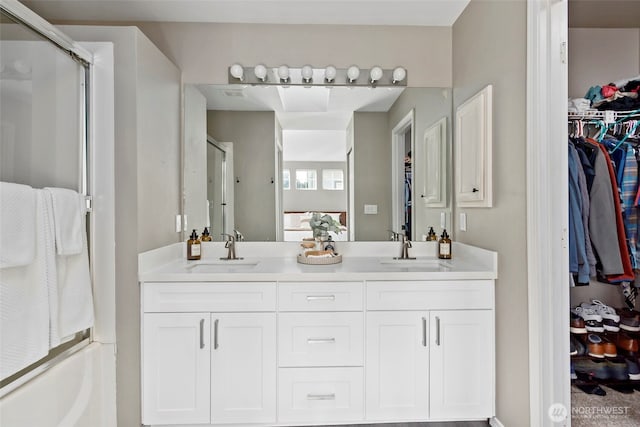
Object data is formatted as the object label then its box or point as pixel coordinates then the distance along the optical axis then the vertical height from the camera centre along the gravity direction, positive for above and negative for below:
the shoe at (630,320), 2.20 -0.70
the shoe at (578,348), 2.15 -0.85
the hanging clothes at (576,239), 1.80 -0.15
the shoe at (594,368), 2.16 -0.98
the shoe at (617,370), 2.16 -0.99
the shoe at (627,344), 2.18 -0.84
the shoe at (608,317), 2.17 -0.67
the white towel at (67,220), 1.40 -0.03
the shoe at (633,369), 2.16 -0.99
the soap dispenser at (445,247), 2.24 -0.24
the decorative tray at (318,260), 2.10 -0.30
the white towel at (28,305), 1.17 -0.33
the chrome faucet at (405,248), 2.32 -0.25
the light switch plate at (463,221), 2.15 -0.07
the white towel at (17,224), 1.16 -0.04
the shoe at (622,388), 2.12 -1.09
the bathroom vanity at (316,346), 1.75 -0.68
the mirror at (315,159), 2.33 +0.35
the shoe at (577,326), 2.15 -0.72
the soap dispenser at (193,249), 2.21 -0.24
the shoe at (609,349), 2.14 -0.85
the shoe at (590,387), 2.08 -1.08
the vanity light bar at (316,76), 2.26 +0.88
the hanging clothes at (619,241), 1.88 -0.17
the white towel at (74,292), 1.44 -0.35
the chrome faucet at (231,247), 2.28 -0.23
